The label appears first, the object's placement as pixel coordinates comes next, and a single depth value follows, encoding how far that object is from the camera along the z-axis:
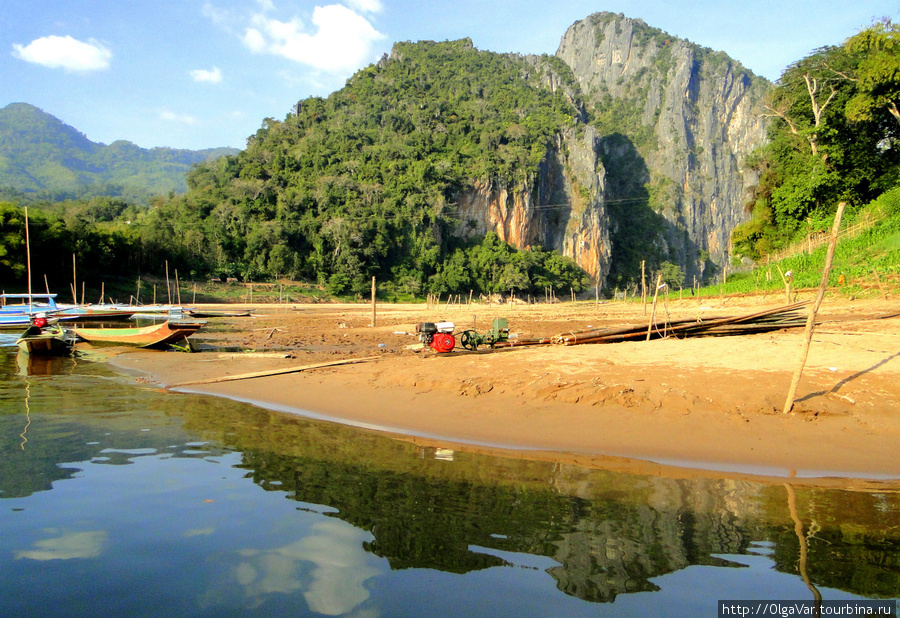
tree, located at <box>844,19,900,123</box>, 24.66
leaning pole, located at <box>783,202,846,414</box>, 6.57
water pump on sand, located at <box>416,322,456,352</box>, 12.01
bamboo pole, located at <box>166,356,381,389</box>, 10.91
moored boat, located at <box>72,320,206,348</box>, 16.23
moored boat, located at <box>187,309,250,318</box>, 31.43
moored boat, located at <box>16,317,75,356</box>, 16.19
